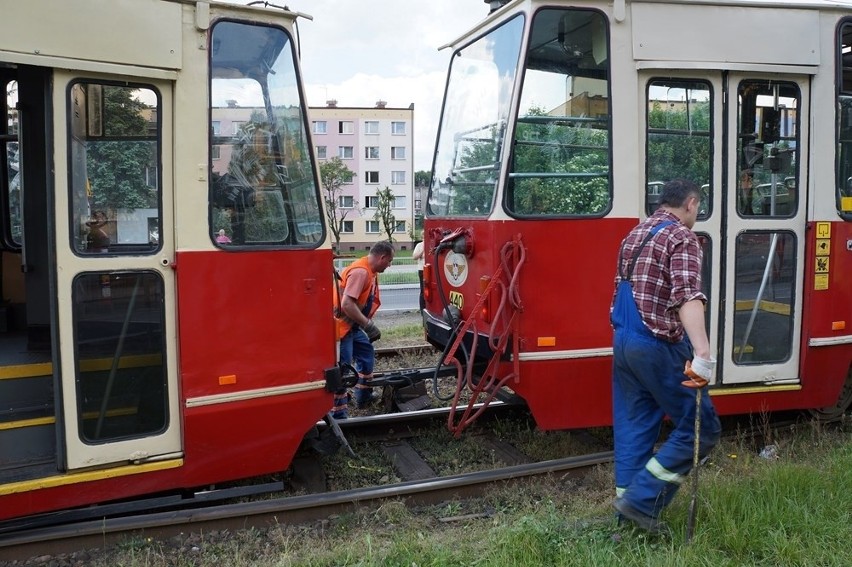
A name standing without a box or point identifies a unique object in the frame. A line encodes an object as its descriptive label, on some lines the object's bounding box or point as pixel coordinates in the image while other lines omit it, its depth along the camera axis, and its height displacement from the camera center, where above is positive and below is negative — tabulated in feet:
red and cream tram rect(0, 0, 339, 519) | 12.06 -0.21
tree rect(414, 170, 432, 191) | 192.68 +18.03
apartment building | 170.19 +21.35
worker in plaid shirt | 11.78 -1.56
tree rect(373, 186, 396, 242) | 130.85 +7.28
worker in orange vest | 20.81 -1.84
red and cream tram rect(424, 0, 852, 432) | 15.55 +1.27
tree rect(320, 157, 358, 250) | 143.13 +13.95
